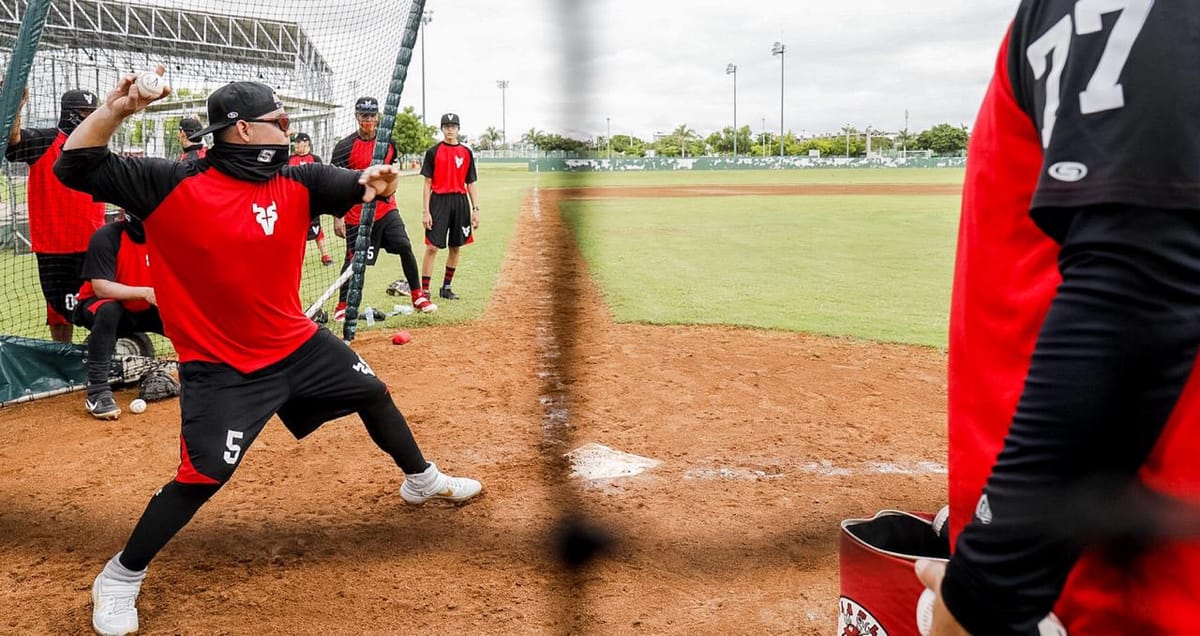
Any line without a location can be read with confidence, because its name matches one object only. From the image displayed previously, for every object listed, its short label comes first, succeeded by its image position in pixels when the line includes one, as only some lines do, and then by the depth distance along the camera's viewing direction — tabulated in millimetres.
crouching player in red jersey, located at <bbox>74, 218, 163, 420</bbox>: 5105
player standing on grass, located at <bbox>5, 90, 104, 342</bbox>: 5496
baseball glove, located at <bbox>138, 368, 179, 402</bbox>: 5371
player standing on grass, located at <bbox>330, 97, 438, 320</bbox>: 7496
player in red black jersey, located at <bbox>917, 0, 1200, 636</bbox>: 699
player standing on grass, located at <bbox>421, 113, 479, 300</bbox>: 9328
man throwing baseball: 2832
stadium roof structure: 6559
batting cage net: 5530
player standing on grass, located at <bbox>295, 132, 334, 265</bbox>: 7991
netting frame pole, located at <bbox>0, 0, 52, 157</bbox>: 4527
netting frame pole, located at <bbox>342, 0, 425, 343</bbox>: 5656
